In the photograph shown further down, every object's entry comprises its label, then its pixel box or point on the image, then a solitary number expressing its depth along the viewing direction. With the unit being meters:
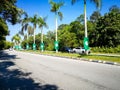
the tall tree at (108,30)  24.31
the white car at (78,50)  23.36
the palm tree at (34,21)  30.57
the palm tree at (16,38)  70.07
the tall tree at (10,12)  9.60
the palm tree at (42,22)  28.32
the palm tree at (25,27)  37.12
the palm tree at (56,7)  21.49
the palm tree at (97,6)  14.14
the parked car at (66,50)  24.28
